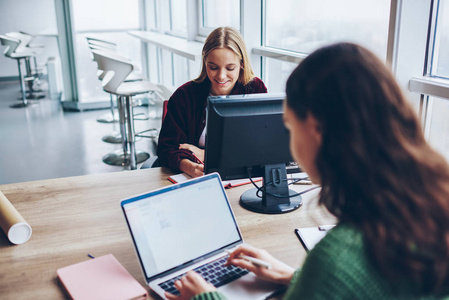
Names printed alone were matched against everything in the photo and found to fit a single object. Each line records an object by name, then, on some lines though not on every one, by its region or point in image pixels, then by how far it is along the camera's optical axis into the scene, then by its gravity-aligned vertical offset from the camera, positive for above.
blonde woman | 1.93 -0.33
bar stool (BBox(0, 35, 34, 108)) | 6.55 -0.50
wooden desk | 1.11 -0.62
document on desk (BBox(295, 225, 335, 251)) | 1.22 -0.61
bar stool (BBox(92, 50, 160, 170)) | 3.88 -0.62
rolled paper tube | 1.25 -0.58
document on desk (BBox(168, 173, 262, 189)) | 1.65 -0.61
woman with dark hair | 0.63 -0.25
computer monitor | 1.39 -0.40
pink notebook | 0.99 -0.60
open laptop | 1.02 -0.53
